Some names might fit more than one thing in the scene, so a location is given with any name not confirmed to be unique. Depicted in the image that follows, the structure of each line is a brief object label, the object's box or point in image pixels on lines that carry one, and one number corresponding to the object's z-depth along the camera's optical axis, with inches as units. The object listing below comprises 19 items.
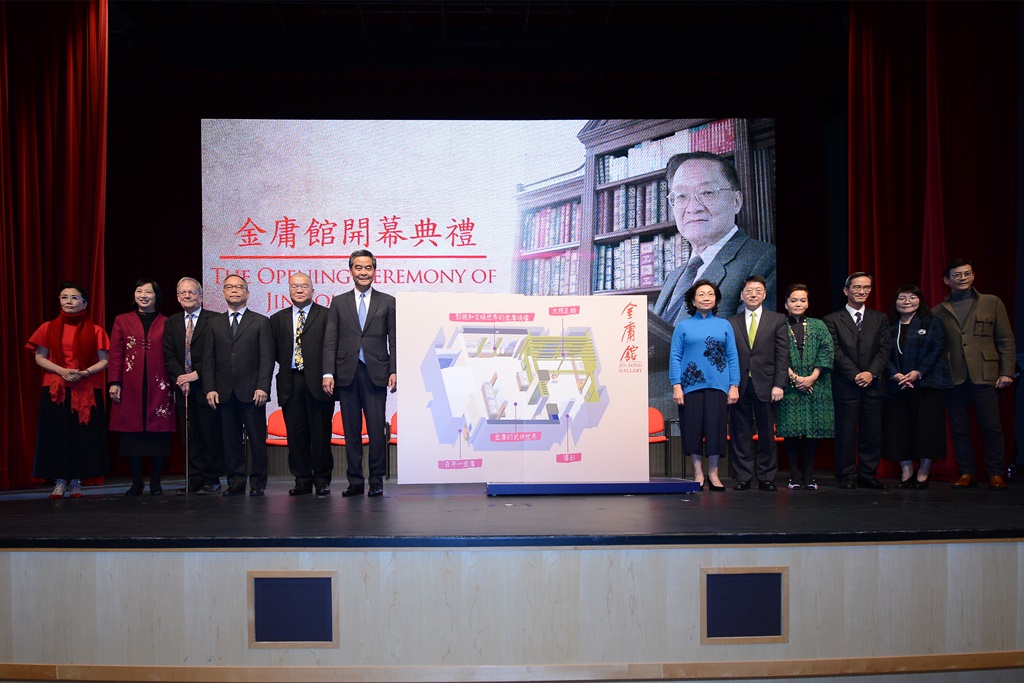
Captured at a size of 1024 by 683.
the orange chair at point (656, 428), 254.6
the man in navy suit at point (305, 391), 190.7
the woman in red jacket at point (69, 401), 195.5
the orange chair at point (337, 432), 260.3
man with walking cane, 198.7
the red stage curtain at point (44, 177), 234.7
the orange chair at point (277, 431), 261.3
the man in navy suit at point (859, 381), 199.3
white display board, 183.6
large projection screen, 290.4
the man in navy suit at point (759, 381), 195.6
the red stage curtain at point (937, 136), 237.9
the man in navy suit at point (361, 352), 184.7
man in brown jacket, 202.8
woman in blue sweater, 192.1
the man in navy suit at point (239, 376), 192.9
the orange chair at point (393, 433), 267.1
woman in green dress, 196.1
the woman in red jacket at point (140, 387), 199.0
